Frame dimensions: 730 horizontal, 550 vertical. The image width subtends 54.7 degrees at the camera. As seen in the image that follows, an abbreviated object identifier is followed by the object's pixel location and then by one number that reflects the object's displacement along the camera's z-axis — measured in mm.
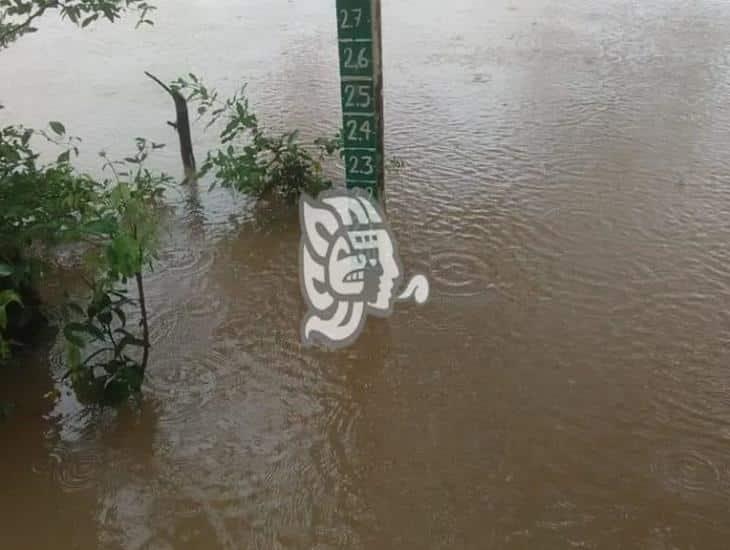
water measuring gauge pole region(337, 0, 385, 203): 2830
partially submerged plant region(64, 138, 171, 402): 2615
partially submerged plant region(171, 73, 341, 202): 4254
